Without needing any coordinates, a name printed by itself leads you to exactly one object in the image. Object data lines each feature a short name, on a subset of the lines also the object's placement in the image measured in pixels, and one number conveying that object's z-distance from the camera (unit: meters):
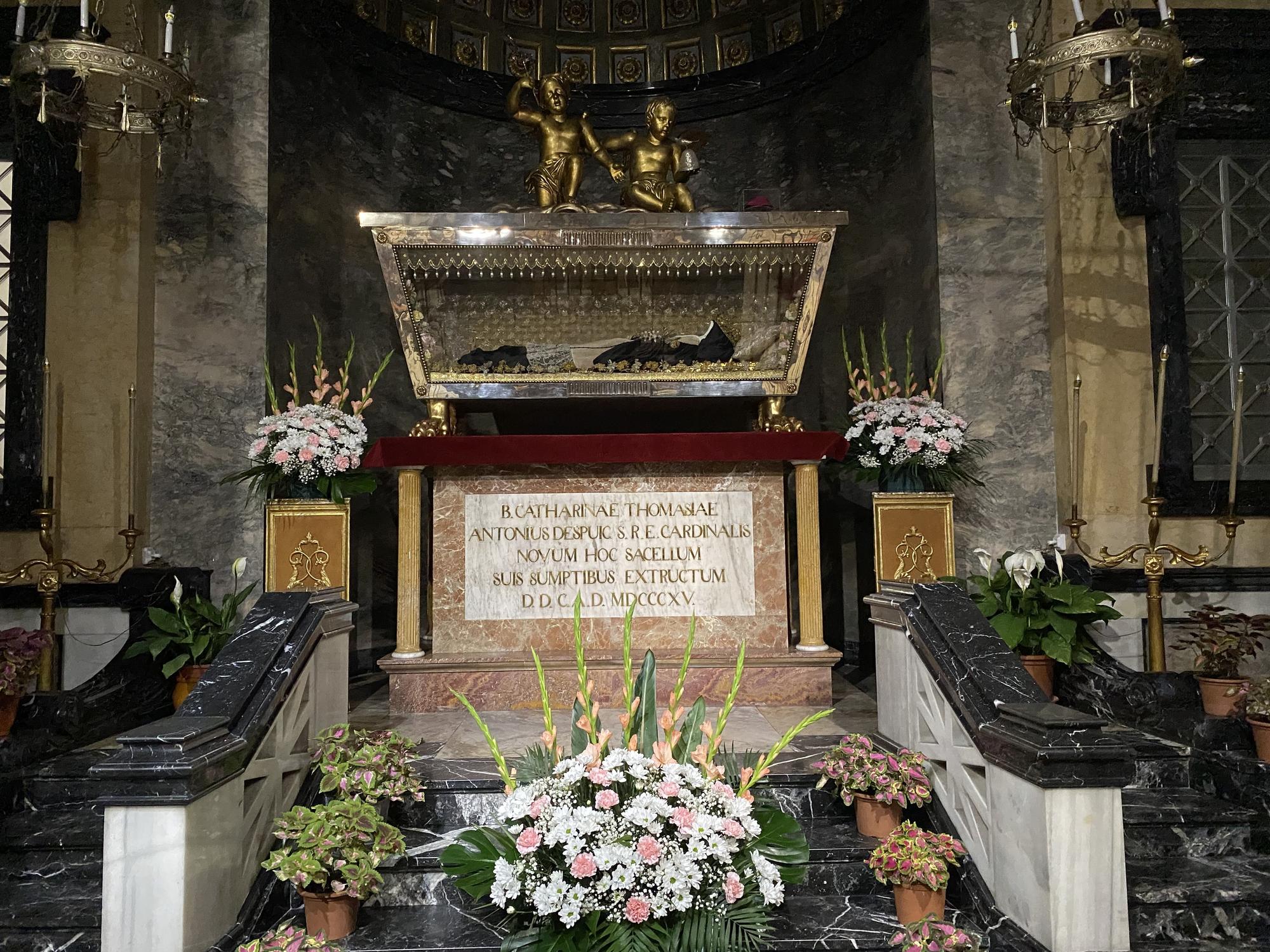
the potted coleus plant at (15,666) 4.73
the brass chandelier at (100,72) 4.56
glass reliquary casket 6.66
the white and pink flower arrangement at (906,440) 6.09
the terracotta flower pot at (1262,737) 4.46
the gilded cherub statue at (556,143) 7.12
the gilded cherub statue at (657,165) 6.95
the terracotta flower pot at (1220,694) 4.89
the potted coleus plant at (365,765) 3.73
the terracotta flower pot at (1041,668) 5.46
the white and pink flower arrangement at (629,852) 2.71
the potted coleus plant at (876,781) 3.79
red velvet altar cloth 5.87
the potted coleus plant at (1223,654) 4.92
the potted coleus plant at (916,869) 3.32
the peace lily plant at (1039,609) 5.32
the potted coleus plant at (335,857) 3.25
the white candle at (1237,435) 5.26
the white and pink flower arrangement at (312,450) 5.84
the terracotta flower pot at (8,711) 4.80
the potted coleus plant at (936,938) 2.93
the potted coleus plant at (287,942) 2.94
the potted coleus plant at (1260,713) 4.46
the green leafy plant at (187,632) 5.53
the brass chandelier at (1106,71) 4.63
